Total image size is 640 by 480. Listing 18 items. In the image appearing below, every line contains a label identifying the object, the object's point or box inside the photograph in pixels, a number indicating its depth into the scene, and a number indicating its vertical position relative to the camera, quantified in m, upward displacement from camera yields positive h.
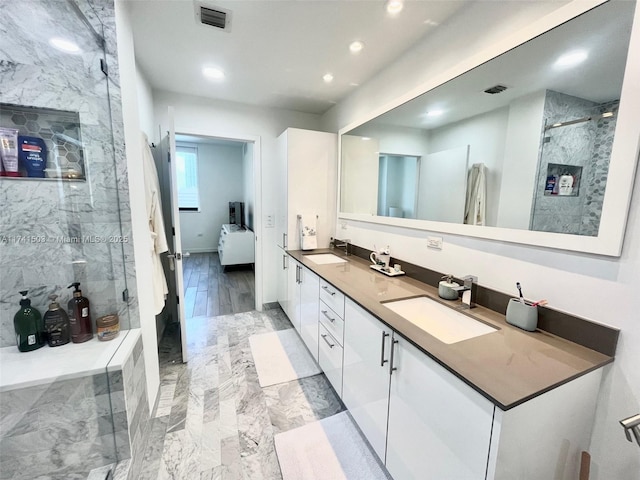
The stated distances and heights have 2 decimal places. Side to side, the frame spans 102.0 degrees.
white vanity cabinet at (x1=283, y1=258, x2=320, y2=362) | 2.24 -0.93
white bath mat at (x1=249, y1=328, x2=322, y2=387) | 2.23 -1.45
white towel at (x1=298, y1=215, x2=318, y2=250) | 3.03 -0.31
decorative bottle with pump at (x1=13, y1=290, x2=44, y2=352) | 1.42 -0.69
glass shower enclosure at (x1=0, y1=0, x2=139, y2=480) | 1.32 -0.17
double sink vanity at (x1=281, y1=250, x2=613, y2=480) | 0.84 -0.69
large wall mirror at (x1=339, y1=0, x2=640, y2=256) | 0.96 +0.34
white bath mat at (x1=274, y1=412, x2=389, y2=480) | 1.43 -1.46
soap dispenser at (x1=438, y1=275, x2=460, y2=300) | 1.55 -0.49
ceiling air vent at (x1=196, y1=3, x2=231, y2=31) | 1.62 +1.22
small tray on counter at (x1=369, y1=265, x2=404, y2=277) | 2.05 -0.52
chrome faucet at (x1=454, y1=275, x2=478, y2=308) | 1.48 -0.47
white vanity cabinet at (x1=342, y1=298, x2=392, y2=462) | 1.32 -0.94
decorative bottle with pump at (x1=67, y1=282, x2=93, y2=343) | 1.50 -0.67
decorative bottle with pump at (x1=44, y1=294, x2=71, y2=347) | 1.48 -0.71
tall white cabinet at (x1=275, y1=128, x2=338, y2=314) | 2.97 +0.26
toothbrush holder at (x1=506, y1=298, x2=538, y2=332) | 1.18 -0.49
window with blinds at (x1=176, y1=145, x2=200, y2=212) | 6.38 +0.65
